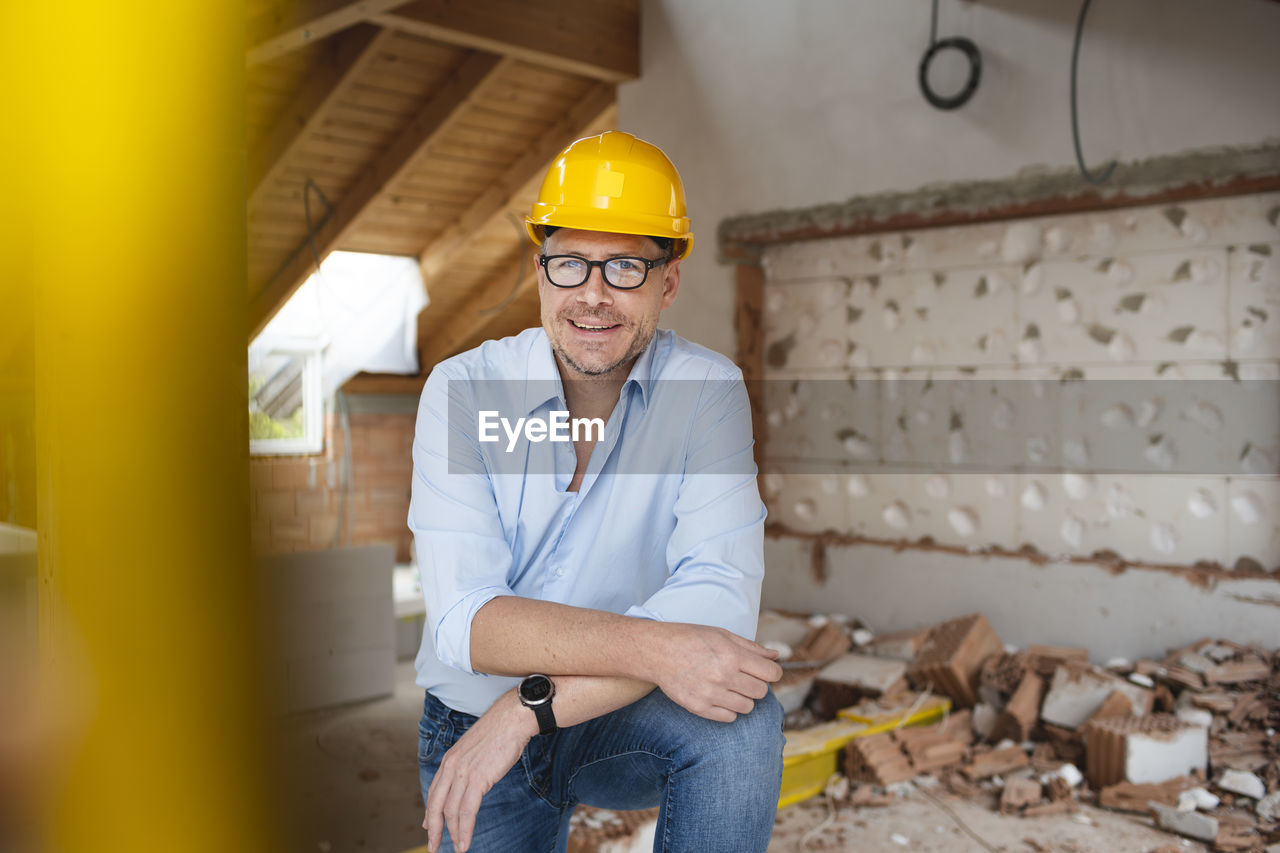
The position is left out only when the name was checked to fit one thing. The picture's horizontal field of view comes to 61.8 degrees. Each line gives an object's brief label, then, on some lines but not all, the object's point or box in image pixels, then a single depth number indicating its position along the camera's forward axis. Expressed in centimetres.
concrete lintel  354
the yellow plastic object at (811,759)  315
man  144
